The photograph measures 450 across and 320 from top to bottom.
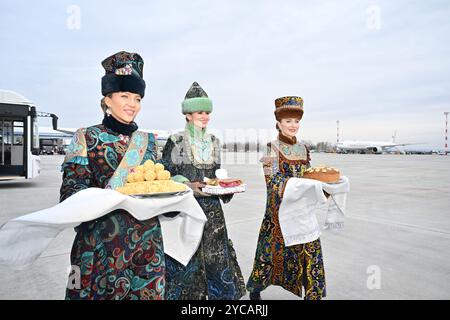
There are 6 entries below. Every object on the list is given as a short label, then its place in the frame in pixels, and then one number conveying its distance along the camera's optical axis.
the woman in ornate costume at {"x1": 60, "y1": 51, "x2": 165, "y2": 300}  1.60
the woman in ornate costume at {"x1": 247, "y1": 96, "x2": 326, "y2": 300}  2.54
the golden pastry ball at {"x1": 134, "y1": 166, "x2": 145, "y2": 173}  1.66
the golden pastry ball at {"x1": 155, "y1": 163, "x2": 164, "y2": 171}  1.72
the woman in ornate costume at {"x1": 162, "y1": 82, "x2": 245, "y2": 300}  2.41
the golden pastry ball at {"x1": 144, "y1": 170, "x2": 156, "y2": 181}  1.63
